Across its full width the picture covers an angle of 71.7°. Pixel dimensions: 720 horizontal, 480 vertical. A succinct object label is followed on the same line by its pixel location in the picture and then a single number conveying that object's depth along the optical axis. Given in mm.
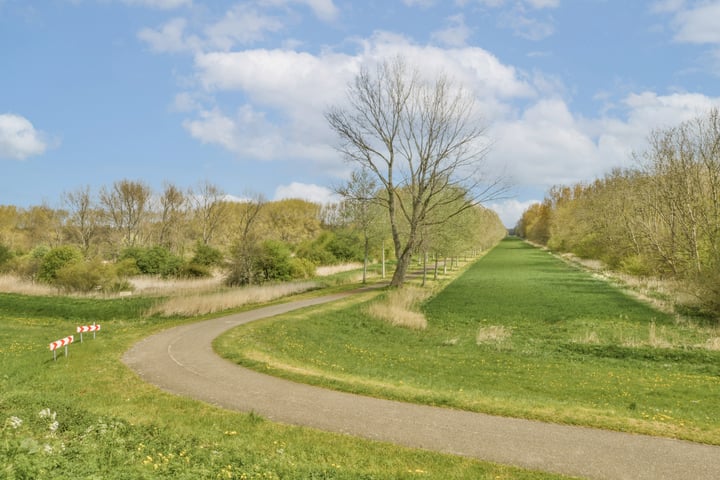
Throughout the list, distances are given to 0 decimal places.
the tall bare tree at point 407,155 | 36000
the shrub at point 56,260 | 40000
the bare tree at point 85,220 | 70250
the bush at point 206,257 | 44500
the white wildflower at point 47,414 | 9492
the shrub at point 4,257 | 46097
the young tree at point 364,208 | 43031
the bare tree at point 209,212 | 84000
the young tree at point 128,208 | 75812
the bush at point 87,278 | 37031
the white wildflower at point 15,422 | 8492
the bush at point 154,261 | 43906
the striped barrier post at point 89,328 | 17609
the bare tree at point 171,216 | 80156
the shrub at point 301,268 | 43469
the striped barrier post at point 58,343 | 14670
